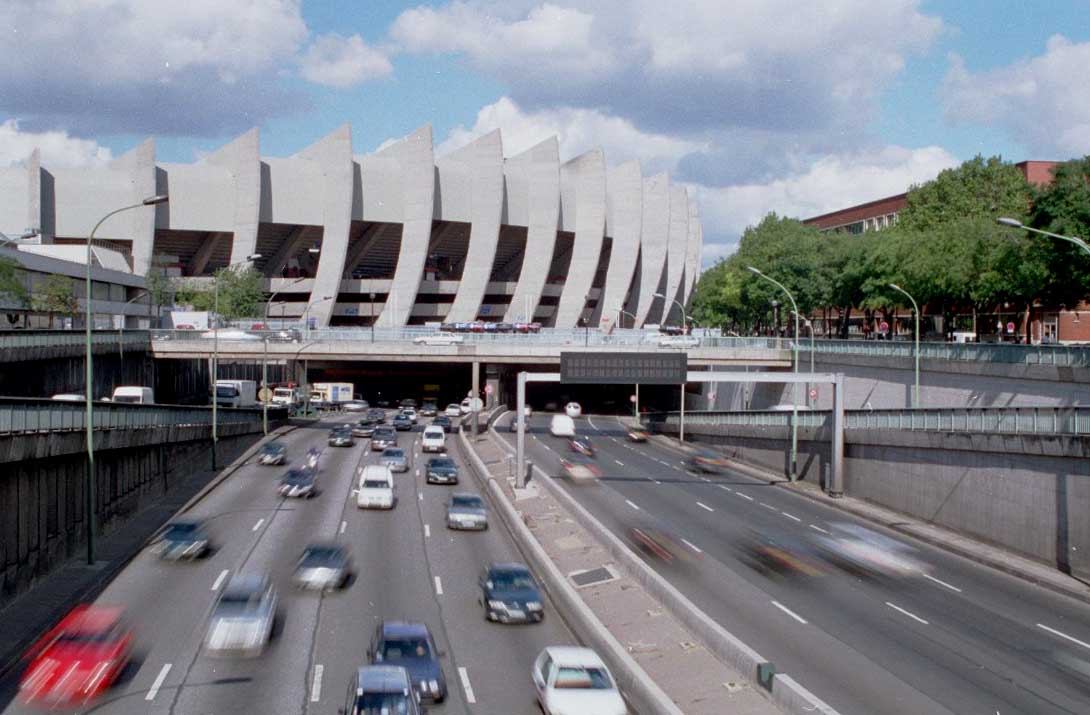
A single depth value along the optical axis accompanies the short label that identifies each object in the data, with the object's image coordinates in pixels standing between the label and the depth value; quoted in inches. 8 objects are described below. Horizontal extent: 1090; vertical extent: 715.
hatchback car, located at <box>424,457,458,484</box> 1843.0
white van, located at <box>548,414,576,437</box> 2910.9
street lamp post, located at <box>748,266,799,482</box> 2025.1
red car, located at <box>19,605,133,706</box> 728.3
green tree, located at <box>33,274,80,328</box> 2920.8
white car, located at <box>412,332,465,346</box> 2957.7
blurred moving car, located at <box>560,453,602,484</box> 2028.5
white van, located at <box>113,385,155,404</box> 2478.0
